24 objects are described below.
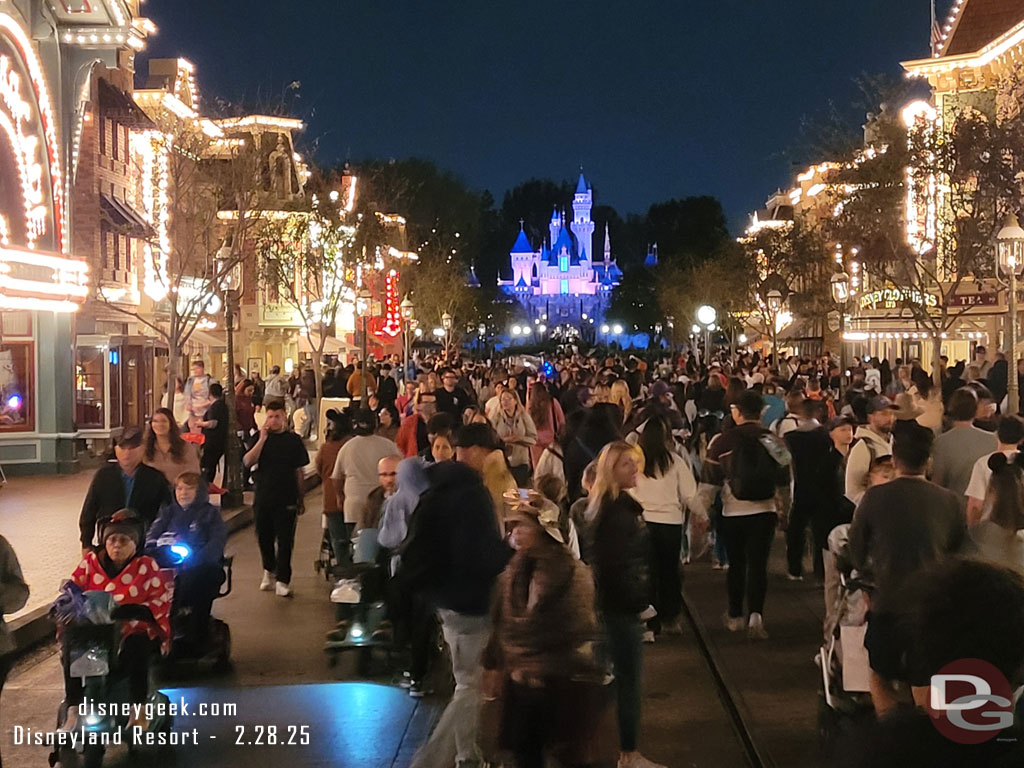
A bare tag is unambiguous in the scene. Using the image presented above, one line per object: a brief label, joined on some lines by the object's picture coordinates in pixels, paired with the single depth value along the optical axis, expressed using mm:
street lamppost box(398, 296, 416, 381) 35391
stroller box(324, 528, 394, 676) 8414
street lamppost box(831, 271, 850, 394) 25278
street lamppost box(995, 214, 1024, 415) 15188
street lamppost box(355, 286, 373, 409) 30311
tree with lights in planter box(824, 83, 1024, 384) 24188
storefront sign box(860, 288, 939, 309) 24562
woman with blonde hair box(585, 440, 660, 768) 6117
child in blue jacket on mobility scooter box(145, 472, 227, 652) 8141
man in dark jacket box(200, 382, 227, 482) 16750
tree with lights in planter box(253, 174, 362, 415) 34000
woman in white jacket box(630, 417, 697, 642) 8852
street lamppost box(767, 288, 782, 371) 32247
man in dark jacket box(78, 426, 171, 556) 8492
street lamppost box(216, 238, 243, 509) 17016
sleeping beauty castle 153125
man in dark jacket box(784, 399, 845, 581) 10711
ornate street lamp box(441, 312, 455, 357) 52450
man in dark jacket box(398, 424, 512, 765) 6066
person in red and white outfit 6559
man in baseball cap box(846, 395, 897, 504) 9148
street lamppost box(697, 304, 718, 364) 31550
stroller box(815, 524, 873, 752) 5508
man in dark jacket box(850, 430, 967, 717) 5586
